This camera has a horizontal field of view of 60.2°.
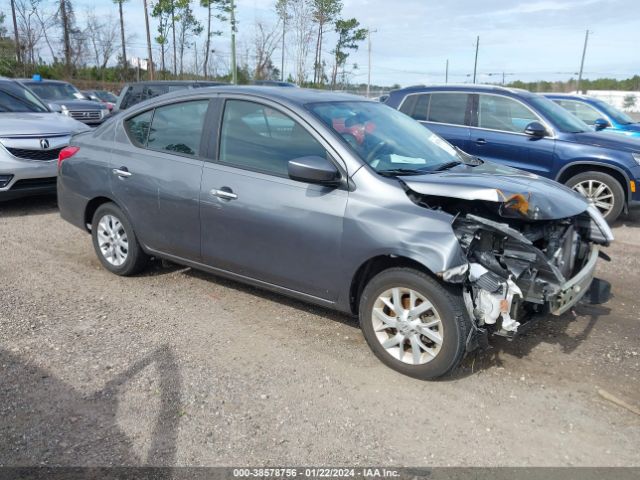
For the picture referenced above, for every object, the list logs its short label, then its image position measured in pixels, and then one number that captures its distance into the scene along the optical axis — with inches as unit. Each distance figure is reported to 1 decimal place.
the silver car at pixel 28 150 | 287.1
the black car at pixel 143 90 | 425.7
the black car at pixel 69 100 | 549.3
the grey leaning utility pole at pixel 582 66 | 2053.6
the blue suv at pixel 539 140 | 293.0
